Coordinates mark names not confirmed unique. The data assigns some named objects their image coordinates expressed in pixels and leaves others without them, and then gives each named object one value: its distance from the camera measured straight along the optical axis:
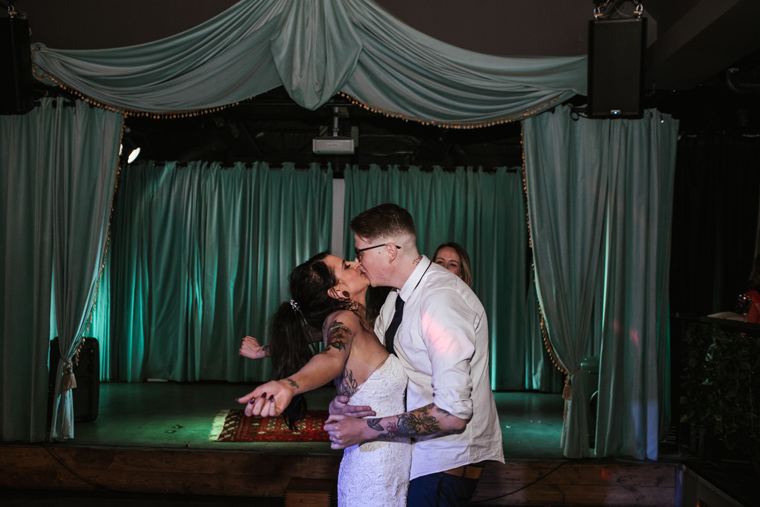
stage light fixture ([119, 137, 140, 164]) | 6.96
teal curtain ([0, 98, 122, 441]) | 4.06
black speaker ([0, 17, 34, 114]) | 3.75
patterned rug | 4.75
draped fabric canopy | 3.68
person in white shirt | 1.74
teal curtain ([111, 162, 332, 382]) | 7.43
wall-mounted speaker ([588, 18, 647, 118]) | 3.59
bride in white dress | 1.74
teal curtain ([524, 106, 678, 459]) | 3.97
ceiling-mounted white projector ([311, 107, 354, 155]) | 5.77
